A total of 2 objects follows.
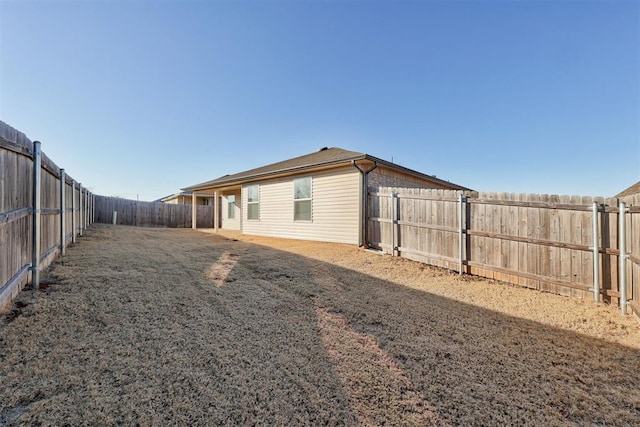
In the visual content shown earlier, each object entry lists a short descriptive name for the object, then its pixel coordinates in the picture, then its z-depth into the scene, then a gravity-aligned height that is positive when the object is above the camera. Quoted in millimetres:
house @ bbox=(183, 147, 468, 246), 8445 +893
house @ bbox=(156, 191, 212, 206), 23859 +1583
